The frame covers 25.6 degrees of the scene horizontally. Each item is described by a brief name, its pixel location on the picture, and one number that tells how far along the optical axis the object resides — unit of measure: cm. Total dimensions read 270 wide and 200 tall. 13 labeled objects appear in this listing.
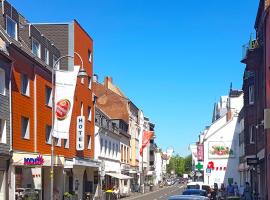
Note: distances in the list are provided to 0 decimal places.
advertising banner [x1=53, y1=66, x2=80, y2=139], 3447
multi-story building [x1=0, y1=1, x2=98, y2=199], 3303
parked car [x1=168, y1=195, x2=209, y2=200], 1931
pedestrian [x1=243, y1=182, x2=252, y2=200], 3742
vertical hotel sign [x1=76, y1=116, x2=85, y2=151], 4678
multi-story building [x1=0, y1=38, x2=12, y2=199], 3086
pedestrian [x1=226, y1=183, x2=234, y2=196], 4169
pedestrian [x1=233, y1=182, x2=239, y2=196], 4223
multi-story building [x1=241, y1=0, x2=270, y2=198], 3972
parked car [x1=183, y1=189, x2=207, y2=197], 3050
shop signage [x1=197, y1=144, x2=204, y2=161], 7731
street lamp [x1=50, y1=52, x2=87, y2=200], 2837
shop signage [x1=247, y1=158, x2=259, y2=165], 4147
